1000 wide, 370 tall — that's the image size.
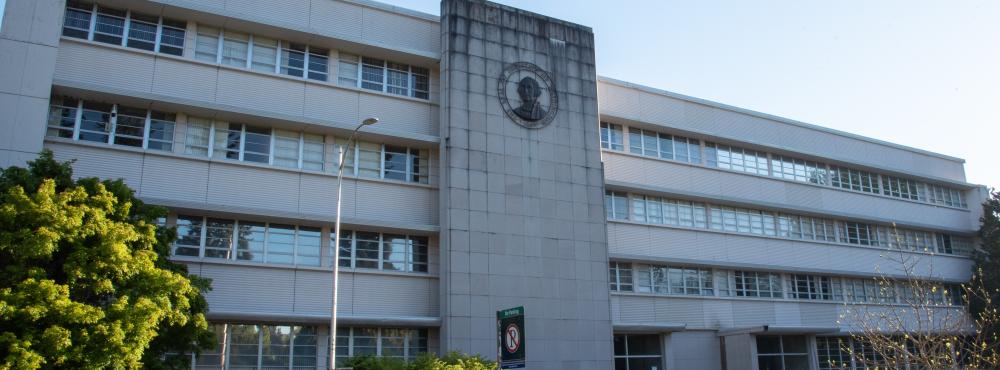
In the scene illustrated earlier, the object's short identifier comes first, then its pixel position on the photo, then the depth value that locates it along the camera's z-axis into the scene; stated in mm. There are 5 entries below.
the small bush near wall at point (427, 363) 23219
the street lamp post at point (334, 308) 21641
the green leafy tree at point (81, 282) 18516
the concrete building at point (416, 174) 27094
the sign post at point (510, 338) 22406
